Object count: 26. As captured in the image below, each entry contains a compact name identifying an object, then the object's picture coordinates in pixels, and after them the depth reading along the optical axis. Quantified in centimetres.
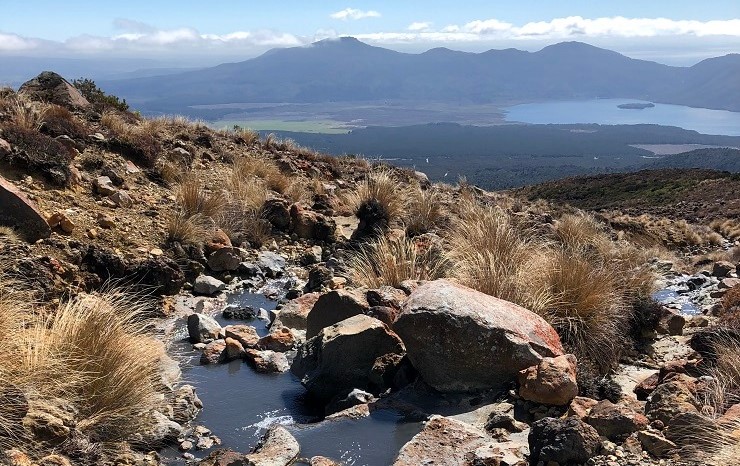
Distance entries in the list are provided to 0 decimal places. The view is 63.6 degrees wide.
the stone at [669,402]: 407
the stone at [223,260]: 933
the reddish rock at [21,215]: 759
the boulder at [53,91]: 1478
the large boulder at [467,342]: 511
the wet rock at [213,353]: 611
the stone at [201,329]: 662
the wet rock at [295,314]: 718
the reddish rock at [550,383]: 462
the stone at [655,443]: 380
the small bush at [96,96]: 1719
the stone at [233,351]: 621
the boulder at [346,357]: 552
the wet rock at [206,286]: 853
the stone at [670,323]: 744
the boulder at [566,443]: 375
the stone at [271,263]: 970
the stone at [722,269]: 1253
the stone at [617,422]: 405
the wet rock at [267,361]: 598
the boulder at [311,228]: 1144
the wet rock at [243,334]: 644
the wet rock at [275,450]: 398
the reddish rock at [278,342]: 649
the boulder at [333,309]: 639
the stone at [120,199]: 977
